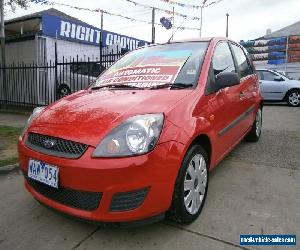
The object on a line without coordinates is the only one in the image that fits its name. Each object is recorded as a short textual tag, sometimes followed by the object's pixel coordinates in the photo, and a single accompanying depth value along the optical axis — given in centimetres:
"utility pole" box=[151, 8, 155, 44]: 2143
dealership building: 1310
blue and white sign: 1327
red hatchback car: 247
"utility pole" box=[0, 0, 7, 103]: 1126
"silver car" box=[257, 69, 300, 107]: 1234
